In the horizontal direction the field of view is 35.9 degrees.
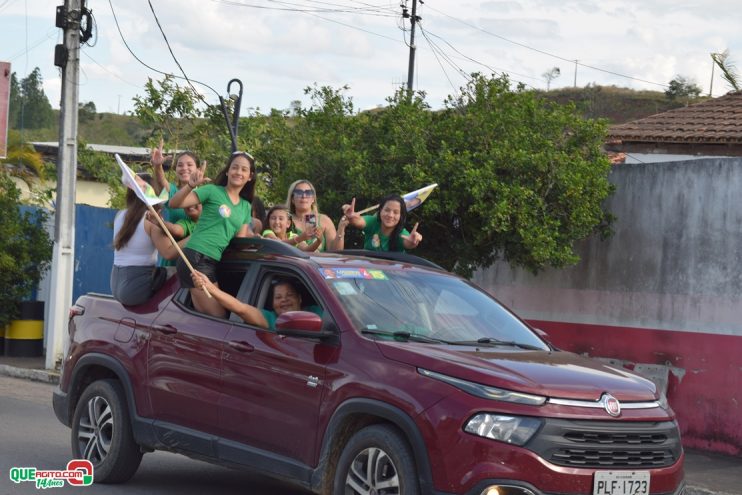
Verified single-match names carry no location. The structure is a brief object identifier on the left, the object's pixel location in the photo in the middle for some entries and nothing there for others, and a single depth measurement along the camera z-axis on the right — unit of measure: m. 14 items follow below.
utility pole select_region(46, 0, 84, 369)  16.06
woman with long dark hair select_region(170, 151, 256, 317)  7.71
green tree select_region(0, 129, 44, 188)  30.86
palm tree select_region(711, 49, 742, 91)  20.14
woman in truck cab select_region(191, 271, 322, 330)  7.20
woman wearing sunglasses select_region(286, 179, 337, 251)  9.87
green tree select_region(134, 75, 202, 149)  19.95
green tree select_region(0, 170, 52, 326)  17.42
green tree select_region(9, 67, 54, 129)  85.44
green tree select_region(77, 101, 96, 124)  88.69
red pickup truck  5.82
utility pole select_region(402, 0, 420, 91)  37.72
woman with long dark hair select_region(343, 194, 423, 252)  9.77
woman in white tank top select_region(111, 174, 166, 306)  8.16
